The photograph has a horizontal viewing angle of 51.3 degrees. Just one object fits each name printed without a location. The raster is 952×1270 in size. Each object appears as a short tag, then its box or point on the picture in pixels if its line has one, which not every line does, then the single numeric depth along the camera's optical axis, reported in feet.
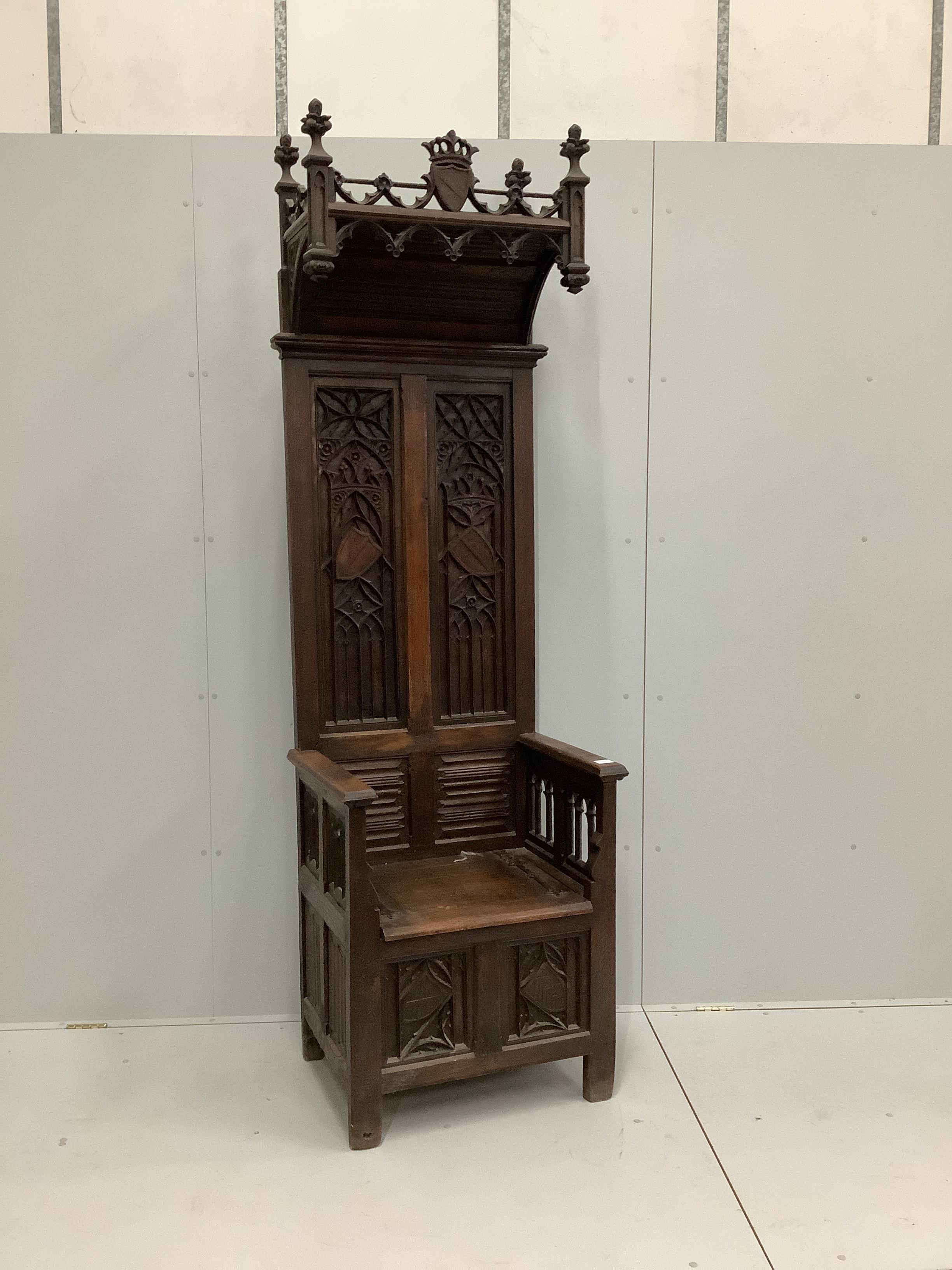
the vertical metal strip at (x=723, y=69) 10.18
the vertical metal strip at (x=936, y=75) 10.30
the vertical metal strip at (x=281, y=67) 9.80
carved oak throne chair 7.83
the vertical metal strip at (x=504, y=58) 9.95
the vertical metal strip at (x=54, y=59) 9.66
